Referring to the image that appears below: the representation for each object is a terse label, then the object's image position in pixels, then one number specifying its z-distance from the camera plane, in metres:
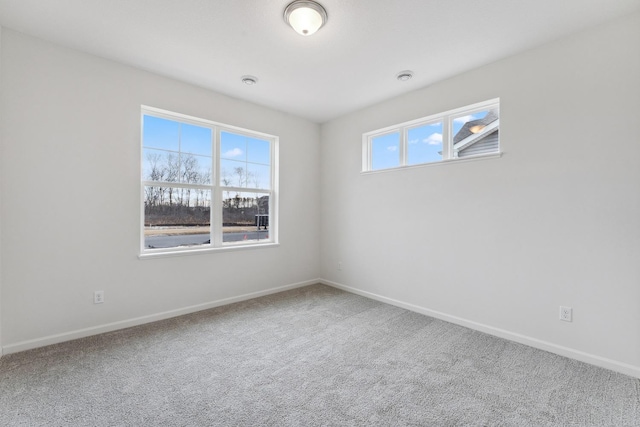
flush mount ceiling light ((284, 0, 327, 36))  2.01
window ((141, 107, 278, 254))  3.17
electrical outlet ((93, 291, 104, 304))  2.71
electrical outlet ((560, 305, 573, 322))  2.36
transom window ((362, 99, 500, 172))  2.92
